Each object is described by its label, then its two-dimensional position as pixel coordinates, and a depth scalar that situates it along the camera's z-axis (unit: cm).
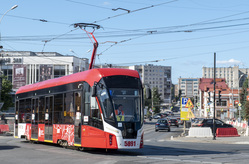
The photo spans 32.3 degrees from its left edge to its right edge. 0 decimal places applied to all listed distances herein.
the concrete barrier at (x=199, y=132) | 3612
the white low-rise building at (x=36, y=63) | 9894
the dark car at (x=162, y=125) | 5183
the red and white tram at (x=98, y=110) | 1554
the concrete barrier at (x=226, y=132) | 3653
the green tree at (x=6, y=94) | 7081
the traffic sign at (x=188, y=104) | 3410
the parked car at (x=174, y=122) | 6581
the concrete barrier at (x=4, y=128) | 4041
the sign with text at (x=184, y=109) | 3486
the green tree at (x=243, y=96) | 9250
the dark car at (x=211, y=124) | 4284
